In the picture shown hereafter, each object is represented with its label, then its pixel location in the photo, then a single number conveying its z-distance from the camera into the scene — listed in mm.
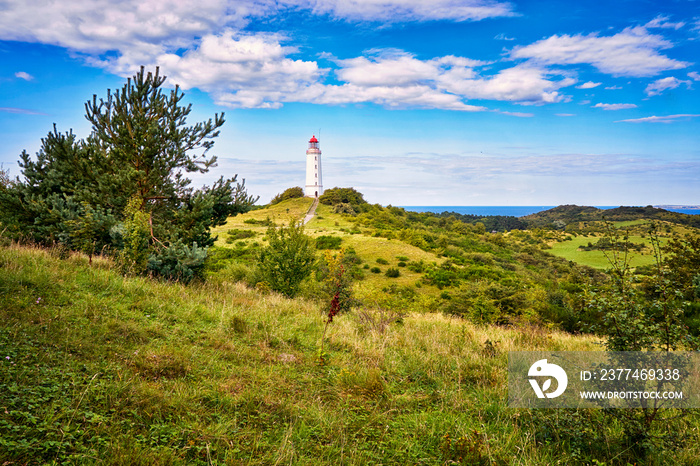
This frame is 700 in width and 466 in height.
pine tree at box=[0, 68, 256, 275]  10617
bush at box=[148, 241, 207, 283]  9938
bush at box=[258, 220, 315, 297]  14438
